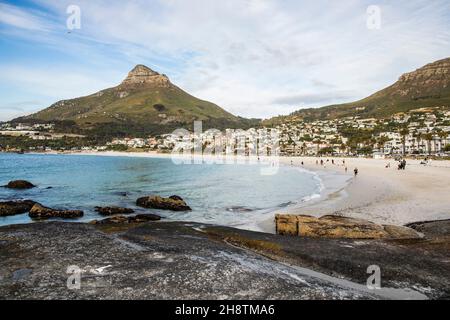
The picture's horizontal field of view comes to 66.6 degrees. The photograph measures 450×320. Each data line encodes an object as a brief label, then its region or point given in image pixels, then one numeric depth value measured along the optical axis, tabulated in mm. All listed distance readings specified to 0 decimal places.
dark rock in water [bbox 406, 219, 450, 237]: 19188
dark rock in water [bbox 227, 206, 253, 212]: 33125
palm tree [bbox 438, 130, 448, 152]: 140988
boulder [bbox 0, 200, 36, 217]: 29403
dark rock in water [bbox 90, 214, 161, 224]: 25180
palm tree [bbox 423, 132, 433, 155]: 131875
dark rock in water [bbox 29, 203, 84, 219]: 28344
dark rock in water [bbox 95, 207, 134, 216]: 30578
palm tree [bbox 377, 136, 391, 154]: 154500
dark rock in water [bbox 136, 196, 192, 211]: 33281
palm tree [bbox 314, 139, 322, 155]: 180375
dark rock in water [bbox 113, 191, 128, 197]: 43675
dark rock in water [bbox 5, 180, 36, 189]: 49812
